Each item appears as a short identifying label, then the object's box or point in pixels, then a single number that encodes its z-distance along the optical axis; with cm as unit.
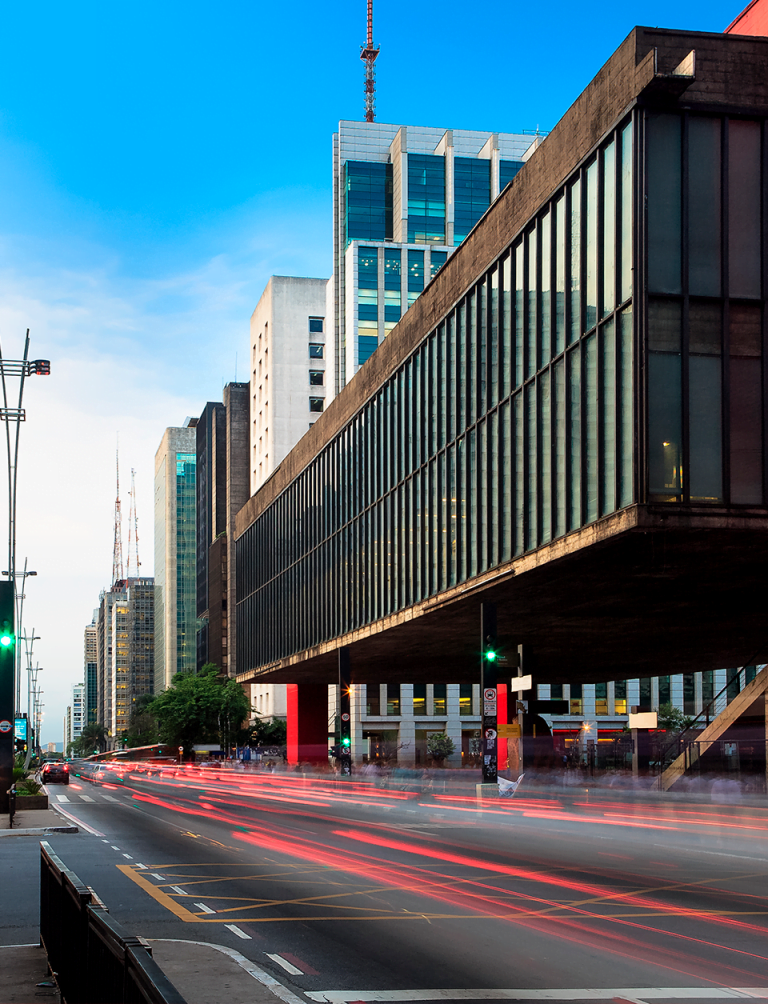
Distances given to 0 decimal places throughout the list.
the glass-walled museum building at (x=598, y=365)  2869
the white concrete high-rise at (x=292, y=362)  14050
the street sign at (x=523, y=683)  3730
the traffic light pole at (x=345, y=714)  5938
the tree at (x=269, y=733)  12462
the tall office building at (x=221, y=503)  15688
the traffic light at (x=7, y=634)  3666
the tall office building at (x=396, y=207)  13025
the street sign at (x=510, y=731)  4547
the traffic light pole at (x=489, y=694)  4000
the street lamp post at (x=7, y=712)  3612
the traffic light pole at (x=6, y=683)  3644
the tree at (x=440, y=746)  11081
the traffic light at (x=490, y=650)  3978
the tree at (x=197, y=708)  10856
